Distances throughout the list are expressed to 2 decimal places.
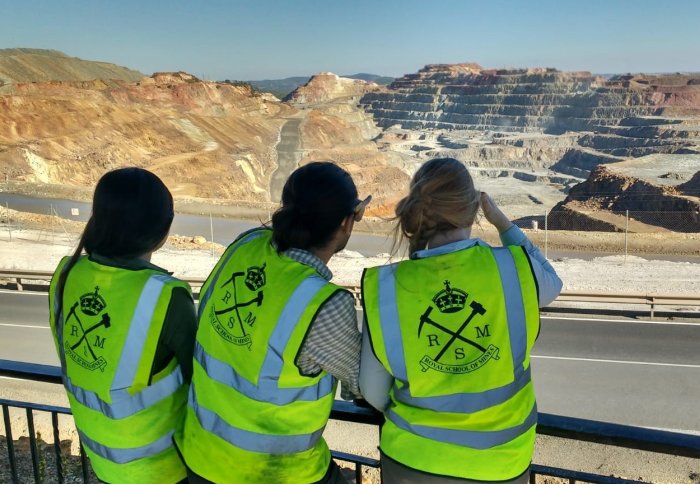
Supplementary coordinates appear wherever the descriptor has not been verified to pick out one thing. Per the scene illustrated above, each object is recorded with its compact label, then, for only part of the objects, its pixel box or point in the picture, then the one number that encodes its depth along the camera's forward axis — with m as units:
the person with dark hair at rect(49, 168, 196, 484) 2.34
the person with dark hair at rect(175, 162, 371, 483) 2.08
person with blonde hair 2.07
